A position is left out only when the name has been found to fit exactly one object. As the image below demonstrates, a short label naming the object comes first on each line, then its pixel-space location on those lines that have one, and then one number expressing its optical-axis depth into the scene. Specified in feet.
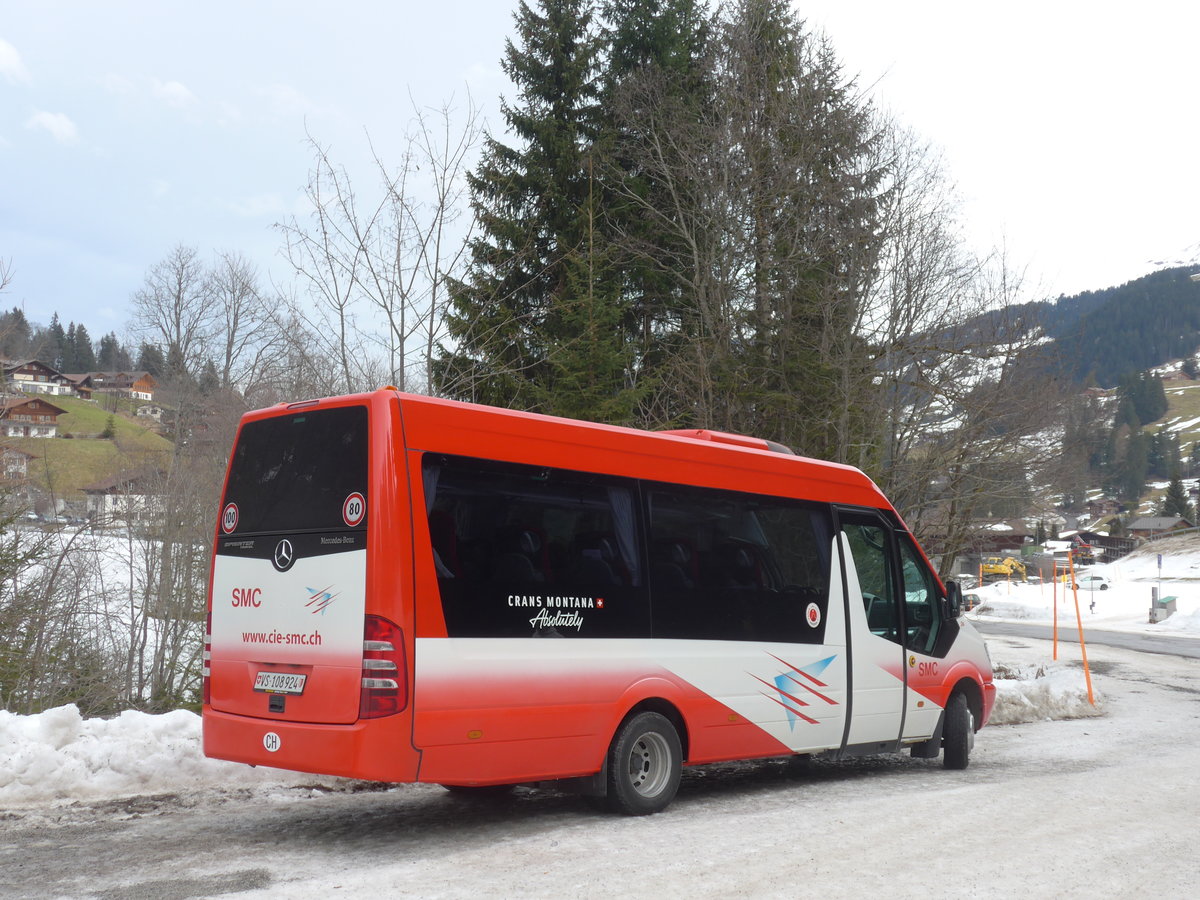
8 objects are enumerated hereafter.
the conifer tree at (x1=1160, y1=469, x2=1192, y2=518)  411.13
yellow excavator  258.37
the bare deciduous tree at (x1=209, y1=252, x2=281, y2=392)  107.76
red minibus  20.95
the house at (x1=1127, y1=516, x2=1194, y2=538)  404.96
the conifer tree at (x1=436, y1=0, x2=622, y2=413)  60.85
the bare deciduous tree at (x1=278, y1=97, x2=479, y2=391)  43.29
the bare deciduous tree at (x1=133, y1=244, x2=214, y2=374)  129.49
